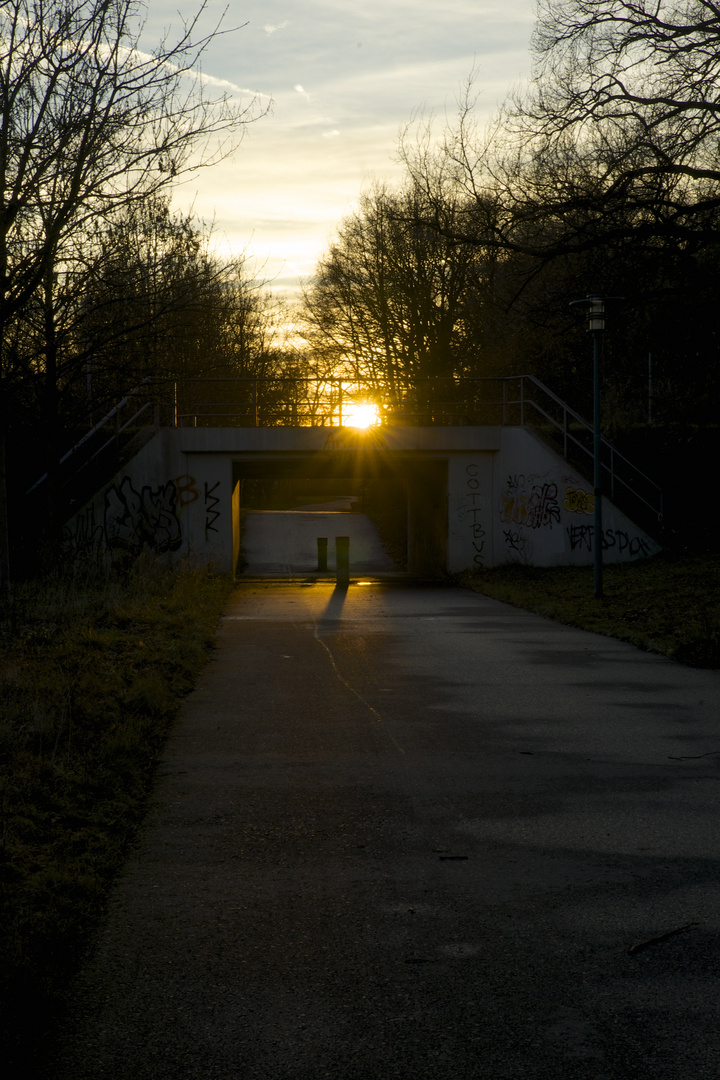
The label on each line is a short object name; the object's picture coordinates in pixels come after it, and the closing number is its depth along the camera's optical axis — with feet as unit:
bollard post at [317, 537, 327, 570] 100.16
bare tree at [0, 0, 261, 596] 28.96
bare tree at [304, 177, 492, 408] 118.32
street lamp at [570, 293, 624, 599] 51.88
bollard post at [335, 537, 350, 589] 78.64
